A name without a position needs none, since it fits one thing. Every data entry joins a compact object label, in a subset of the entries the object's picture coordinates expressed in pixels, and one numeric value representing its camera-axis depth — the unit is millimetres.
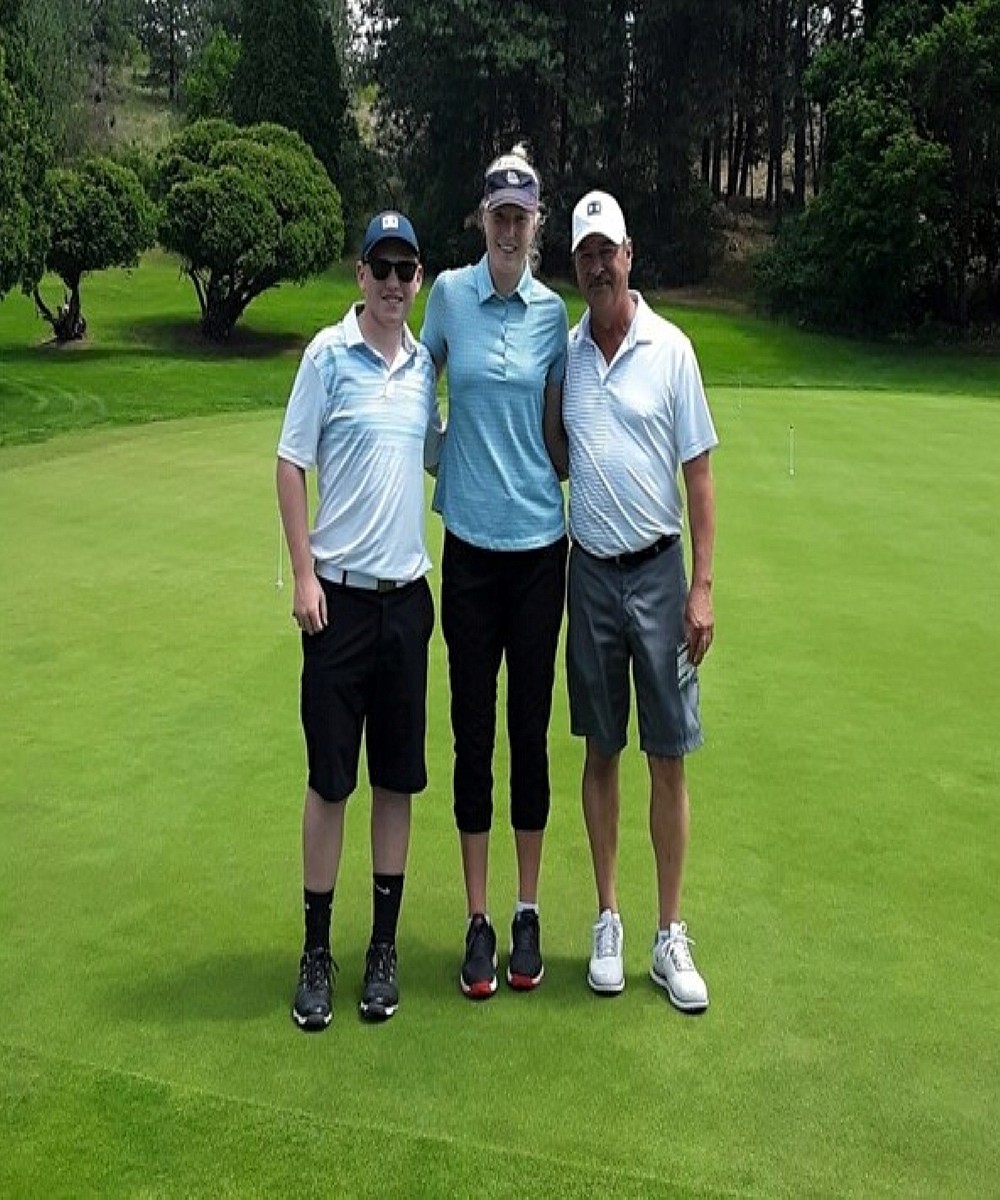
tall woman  3143
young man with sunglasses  3096
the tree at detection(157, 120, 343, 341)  24094
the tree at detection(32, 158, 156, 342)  22672
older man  3154
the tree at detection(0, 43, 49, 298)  16625
